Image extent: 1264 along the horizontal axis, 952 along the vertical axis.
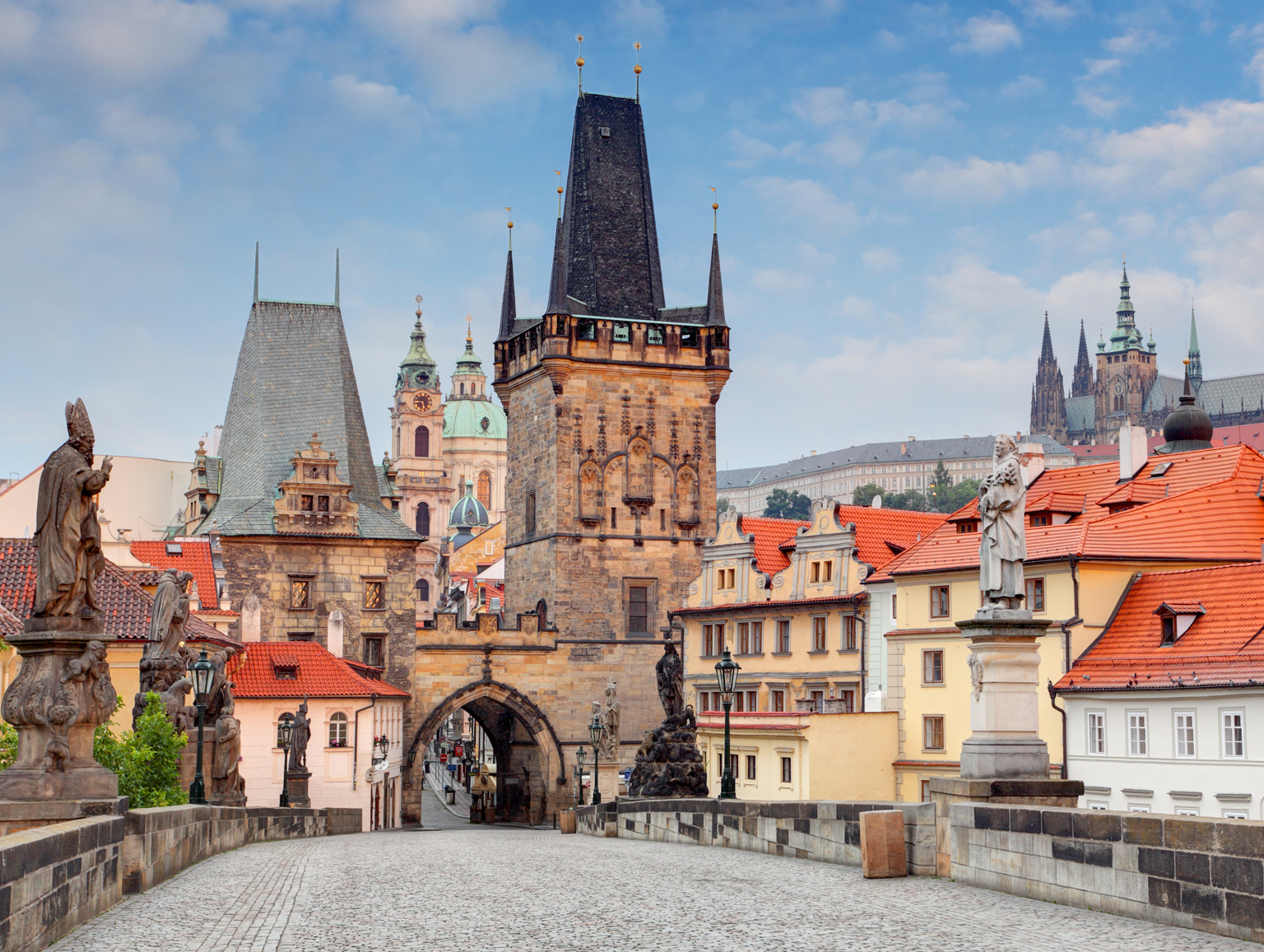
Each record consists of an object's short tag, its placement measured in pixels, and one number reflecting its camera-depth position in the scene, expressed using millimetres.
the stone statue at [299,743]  36562
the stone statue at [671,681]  33406
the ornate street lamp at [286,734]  34125
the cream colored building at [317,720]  50344
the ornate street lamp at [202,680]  24531
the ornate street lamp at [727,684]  25297
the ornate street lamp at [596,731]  47719
